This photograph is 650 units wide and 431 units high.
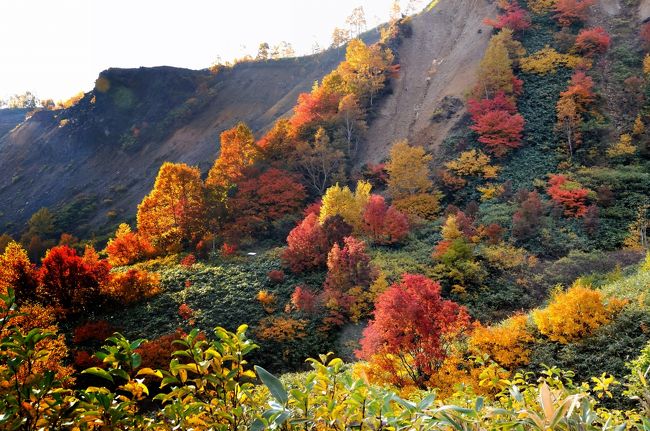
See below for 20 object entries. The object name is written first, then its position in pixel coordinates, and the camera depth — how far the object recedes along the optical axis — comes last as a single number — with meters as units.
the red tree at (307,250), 25.42
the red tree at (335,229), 25.44
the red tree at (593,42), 39.06
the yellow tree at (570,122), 31.59
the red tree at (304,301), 21.40
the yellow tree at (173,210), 32.12
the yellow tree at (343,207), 26.95
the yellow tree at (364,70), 45.84
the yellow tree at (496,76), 37.88
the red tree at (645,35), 37.72
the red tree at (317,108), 42.34
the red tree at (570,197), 25.53
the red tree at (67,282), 21.31
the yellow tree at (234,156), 36.59
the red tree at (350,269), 21.69
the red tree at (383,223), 26.83
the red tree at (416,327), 12.12
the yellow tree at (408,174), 32.69
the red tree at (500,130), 33.62
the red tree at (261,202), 32.75
